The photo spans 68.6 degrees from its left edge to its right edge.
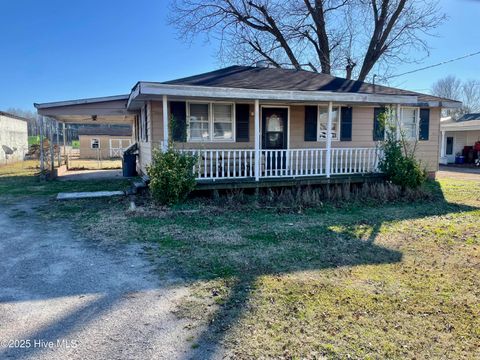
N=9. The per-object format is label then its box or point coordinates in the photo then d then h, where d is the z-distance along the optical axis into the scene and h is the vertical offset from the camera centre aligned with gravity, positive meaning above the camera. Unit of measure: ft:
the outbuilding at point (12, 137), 67.02 +3.03
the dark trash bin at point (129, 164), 46.24 -1.67
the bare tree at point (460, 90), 161.38 +28.47
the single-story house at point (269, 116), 29.50 +3.47
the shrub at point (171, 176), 26.00 -1.83
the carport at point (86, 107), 39.96 +5.20
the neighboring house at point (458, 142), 74.08 +1.93
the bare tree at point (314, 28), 63.72 +23.31
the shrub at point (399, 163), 31.60 -1.16
